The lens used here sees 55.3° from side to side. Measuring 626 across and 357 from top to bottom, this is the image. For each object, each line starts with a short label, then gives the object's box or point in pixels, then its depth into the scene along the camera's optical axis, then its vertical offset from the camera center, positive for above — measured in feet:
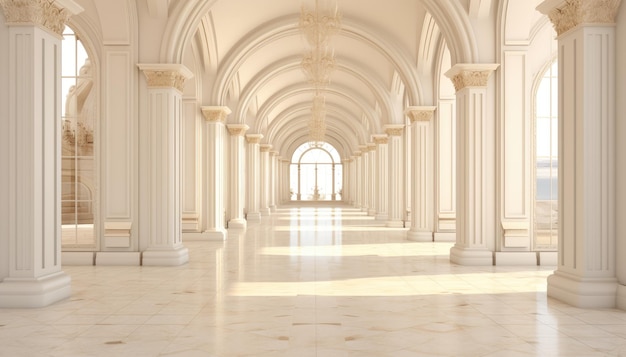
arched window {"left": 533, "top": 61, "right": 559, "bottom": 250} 33.50 +0.38
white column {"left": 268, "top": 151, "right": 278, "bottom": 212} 111.60 +0.09
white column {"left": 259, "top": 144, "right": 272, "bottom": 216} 95.34 -0.26
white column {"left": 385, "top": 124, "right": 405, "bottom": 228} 65.46 +0.13
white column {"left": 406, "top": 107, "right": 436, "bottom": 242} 48.42 +0.17
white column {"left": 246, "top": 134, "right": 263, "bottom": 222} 79.15 -0.35
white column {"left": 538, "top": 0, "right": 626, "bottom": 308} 21.70 +0.74
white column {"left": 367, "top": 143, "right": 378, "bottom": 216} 88.12 -0.13
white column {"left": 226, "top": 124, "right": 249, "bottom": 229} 63.05 +0.27
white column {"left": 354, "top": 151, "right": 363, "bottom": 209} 114.62 -0.17
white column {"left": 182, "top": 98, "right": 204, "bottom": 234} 47.62 +0.61
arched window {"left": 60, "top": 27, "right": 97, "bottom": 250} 33.47 +1.80
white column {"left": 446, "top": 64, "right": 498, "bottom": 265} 33.12 +0.39
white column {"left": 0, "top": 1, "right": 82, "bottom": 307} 21.08 +0.50
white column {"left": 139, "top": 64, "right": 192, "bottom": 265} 33.04 +0.48
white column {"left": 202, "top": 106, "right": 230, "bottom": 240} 48.34 +0.42
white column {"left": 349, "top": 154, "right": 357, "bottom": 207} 133.17 -0.41
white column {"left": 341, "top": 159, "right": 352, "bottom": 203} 156.87 -0.20
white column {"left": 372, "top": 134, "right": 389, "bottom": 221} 76.84 +0.41
